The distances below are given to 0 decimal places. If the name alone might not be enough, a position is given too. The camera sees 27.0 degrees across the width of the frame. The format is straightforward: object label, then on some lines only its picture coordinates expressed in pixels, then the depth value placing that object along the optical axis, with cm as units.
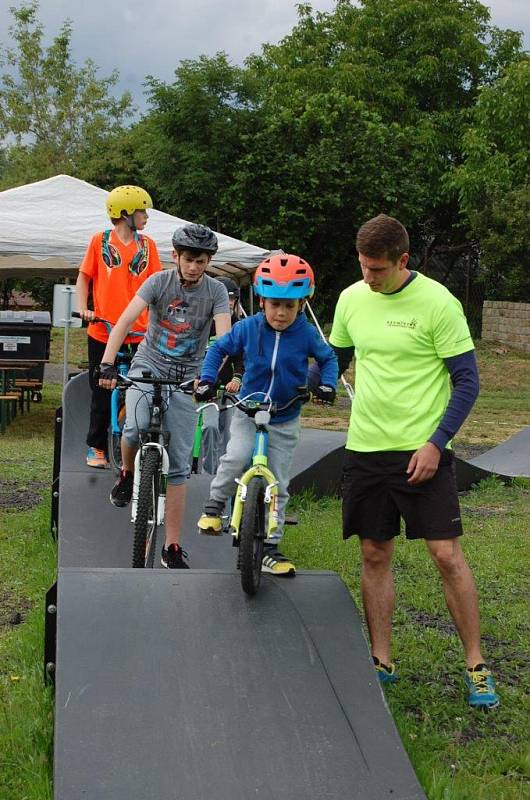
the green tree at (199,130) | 2934
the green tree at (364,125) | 3000
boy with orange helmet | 494
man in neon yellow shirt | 436
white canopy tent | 1408
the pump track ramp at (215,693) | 334
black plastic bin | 1548
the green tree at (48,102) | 4497
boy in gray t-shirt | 578
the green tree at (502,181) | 2936
